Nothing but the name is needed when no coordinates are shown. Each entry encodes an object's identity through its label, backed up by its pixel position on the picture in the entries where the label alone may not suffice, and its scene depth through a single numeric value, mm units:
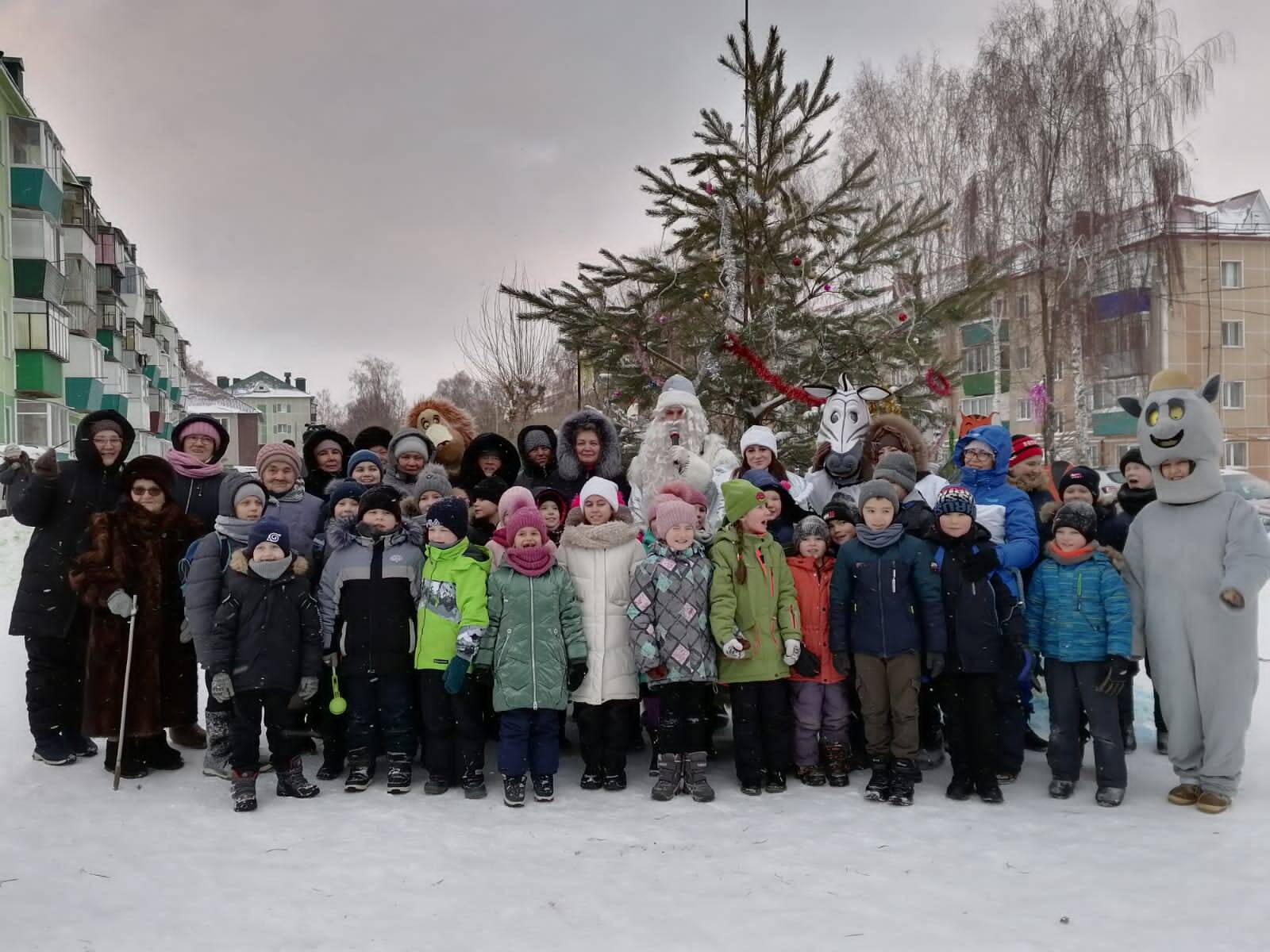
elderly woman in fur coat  5379
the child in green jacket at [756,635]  5133
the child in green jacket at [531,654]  5059
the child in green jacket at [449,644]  5117
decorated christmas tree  7941
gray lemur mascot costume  4836
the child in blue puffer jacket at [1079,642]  4957
